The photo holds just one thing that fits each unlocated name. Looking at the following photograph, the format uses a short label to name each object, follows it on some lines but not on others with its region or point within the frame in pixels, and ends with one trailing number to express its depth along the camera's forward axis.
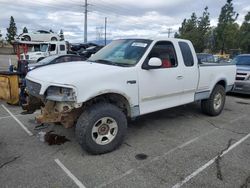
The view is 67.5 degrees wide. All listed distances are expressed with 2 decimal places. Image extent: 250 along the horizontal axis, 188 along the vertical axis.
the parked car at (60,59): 8.48
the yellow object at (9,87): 5.37
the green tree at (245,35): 32.59
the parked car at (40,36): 21.23
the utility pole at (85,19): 28.60
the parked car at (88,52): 17.97
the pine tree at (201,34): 37.59
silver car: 6.86
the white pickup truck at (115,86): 2.86
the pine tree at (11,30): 61.02
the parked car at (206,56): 9.44
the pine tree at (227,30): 33.27
